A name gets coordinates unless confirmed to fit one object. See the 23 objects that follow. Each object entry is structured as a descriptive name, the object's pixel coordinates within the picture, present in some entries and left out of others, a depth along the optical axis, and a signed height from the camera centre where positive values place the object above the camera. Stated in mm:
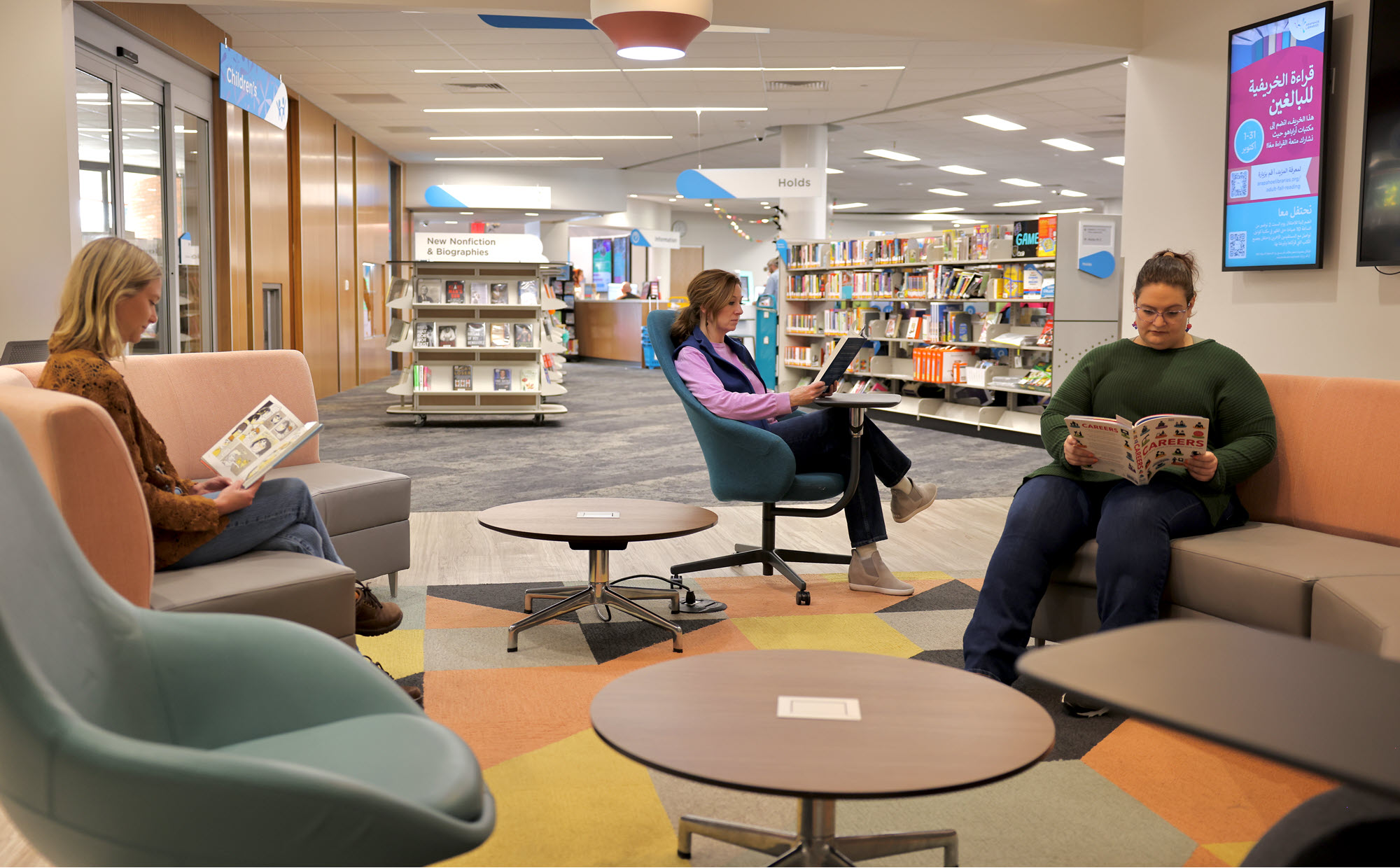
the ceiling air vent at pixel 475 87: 10391 +2235
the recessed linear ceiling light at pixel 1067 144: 13320 +2276
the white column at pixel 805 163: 12250 +1796
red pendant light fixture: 4176 +1162
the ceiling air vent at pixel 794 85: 10117 +2218
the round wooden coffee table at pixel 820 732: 1466 -596
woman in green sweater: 2744 -414
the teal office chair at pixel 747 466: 3721 -486
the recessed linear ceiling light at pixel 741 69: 9398 +2190
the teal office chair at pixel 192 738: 1201 -533
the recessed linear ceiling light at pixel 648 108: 11383 +2240
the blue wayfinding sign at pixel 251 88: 5801 +1287
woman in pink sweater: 3840 -351
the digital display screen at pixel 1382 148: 4090 +703
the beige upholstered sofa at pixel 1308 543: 2443 -538
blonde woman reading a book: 2402 -157
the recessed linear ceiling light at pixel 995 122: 11781 +2248
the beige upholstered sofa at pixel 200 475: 2084 -408
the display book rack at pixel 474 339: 9445 -165
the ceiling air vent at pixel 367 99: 11070 +2242
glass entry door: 6516 +889
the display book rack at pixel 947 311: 7965 +145
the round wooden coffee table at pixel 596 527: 3105 -595
